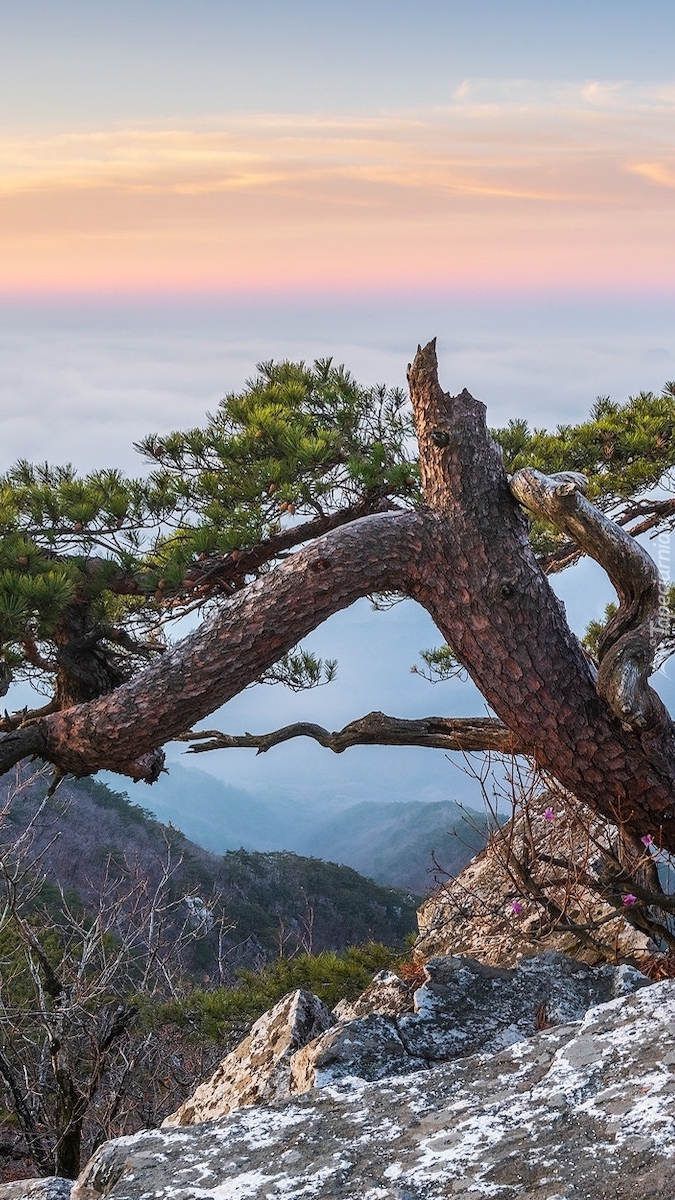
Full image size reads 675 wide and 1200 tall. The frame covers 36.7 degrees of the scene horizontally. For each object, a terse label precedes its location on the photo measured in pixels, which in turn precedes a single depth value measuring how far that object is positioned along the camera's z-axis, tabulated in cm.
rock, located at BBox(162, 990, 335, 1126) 282
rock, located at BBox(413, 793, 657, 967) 432
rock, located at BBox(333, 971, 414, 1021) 340
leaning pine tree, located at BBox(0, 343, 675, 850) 430
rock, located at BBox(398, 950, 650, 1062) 257
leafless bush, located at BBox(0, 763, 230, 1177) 467
